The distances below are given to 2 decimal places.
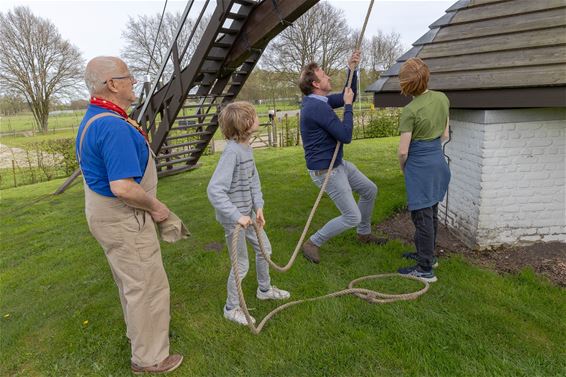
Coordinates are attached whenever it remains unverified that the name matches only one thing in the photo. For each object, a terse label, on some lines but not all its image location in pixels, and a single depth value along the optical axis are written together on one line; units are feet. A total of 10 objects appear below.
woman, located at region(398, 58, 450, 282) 10.78
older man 7.35
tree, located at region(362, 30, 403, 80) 114.62
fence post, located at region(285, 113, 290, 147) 51.87
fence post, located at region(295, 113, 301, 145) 52.59
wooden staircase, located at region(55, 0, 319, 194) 19.80
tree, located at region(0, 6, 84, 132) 90.89
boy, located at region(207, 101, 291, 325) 9.07
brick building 12.15
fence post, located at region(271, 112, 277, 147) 53.47
